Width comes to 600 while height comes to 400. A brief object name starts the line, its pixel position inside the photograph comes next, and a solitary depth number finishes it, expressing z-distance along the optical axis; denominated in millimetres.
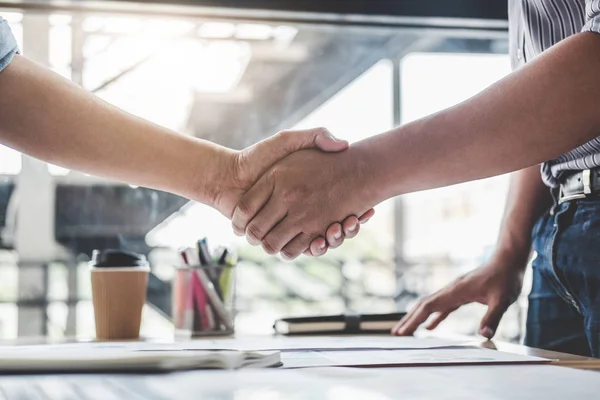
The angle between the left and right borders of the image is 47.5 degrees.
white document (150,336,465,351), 881
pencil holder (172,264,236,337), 1235
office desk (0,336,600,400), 499
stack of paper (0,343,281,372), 596
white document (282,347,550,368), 703
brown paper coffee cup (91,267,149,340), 1206
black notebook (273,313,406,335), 1228
